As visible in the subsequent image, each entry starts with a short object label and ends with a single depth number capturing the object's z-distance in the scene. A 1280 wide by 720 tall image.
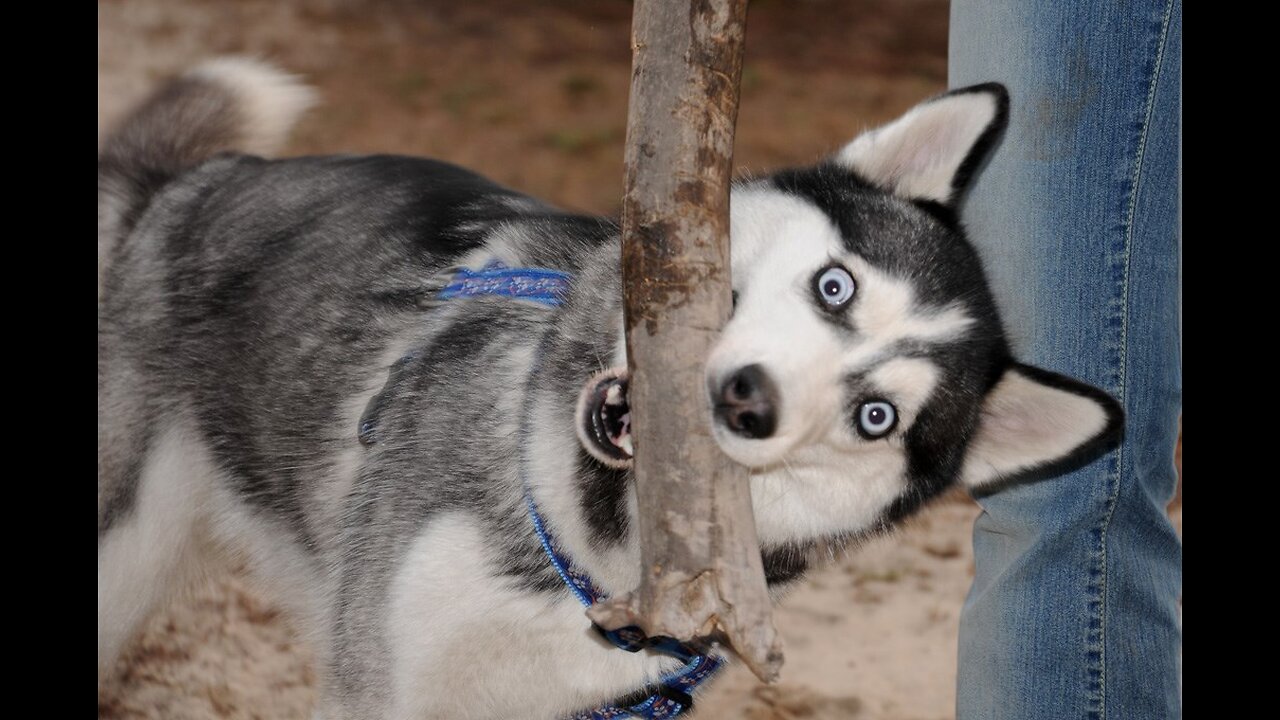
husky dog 1.20
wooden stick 1.08
